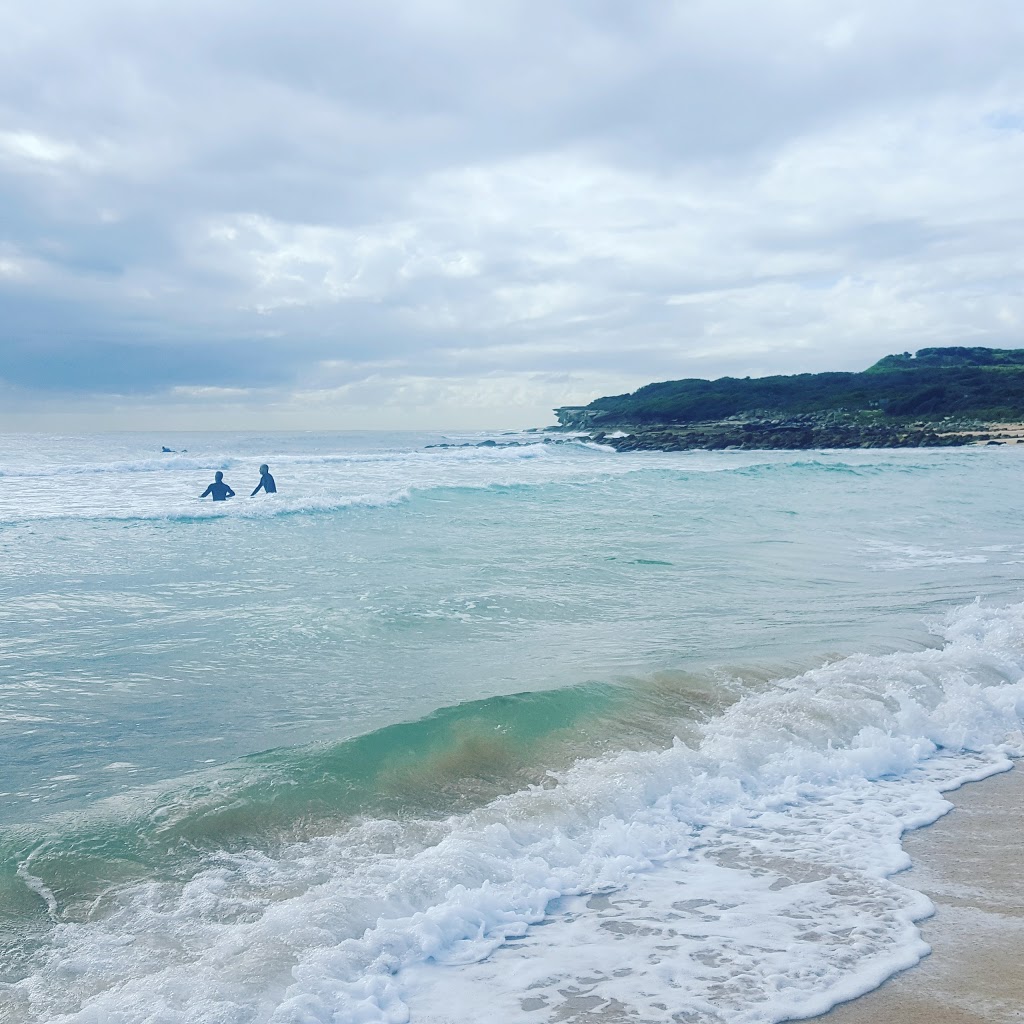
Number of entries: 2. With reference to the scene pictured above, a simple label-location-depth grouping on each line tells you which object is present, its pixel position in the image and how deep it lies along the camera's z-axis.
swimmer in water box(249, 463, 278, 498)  23.59
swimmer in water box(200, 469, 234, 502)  21.39
